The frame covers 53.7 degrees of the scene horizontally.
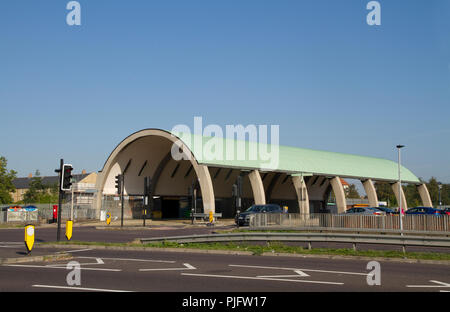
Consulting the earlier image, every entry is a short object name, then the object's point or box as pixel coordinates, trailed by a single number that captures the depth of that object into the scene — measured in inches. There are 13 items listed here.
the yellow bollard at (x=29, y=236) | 572.3
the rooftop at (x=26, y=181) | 5065.0
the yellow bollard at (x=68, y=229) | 800.9
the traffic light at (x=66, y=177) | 715.4
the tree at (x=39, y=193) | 3309.5
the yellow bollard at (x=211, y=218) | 1513.3
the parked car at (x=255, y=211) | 1234.7
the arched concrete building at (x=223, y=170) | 1716.3
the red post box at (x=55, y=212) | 1621.6
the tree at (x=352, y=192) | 5182.1
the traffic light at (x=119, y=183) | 1291.8
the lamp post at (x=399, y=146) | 1337.5
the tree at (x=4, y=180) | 2731.3
